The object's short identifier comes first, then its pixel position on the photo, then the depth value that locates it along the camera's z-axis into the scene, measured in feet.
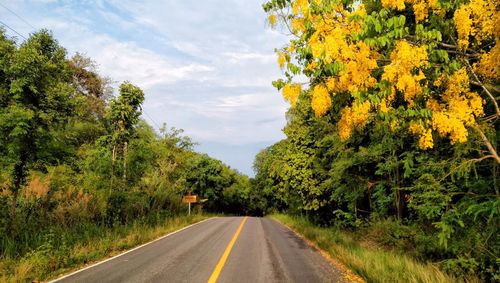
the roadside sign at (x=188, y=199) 121.43
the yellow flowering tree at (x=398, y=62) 18.71
